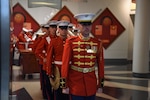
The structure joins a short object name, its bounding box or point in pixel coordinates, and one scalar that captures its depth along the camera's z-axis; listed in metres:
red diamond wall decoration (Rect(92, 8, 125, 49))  12.61
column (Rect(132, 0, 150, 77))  8.94
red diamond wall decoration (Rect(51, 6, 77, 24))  12.09
